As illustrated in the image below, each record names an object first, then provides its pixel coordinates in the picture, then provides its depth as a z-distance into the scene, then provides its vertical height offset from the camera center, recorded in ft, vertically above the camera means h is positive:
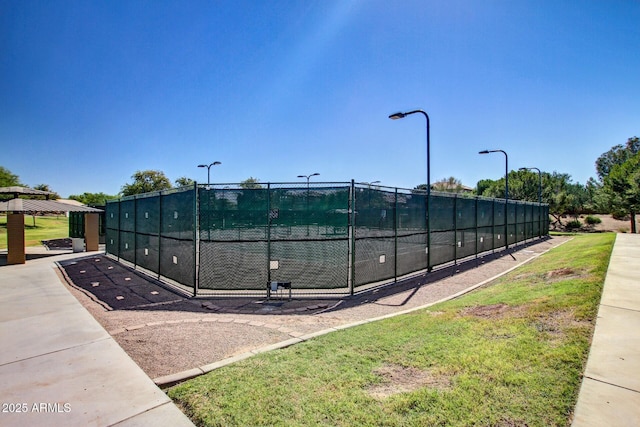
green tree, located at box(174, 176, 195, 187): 221.13 +22.67
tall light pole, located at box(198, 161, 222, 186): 100.32 +15.68
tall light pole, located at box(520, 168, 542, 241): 86.94 -0.92
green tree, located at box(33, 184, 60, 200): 280.72 +22.74
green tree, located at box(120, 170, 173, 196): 204.64 +20.16
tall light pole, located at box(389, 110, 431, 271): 41.06 +1.27
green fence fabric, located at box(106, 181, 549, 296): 29.32 -2.49
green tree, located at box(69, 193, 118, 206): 282.36 +14.22
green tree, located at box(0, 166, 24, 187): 171.01 +19.52
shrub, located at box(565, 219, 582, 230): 140.56 -5.51
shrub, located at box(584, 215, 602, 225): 148.77 -3.44
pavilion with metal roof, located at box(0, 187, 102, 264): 46.39 +0.18
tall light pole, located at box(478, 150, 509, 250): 63.79 -1.50
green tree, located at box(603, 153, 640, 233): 89.15 +7.68
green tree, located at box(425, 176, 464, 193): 239.91 +21.64
